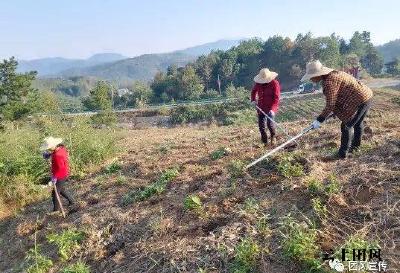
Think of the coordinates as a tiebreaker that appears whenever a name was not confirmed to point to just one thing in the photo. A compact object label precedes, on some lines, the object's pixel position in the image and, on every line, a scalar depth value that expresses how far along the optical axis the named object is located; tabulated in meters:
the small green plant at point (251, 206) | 4.77
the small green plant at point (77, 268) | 4.65
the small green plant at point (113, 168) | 8.69
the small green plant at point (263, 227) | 4.34
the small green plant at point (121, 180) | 7.50
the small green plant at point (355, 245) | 3.66
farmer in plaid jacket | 5.46
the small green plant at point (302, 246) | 3.75
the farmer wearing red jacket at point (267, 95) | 7.26
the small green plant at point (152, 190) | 6.30
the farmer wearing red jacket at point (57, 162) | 6.83
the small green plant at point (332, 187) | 4.66
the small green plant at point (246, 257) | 3.92
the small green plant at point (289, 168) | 5.51
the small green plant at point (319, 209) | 4.34
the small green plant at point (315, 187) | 4.77
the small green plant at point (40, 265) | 5.02
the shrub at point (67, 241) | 5.23
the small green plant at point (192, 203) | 5.30
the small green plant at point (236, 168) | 6.14
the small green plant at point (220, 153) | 7.56
